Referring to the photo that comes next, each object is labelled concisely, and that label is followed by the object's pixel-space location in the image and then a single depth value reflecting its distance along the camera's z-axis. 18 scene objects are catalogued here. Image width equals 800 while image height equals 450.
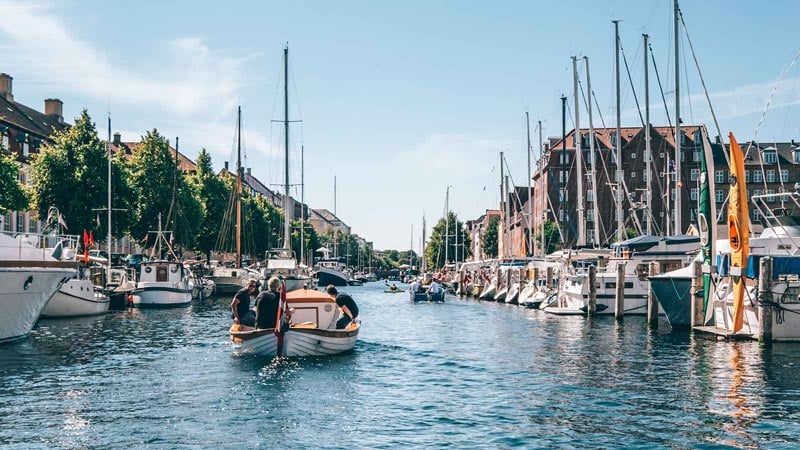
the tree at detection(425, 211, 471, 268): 151.88
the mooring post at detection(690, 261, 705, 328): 34.66
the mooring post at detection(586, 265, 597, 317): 46.91
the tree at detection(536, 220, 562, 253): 101.19
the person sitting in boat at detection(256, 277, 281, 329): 24.98
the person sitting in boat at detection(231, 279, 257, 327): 26.23
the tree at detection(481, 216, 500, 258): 141.25
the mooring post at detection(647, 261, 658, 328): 38.85
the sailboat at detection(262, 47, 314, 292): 65.50
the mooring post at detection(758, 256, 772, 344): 28.92
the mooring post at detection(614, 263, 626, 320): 44.28
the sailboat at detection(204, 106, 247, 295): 74.31
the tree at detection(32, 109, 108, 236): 57.53
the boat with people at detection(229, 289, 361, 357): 24.89
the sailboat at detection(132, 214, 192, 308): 52.59
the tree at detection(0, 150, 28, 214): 44.83
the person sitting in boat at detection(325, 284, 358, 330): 27.23
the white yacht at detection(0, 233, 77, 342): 27.94
